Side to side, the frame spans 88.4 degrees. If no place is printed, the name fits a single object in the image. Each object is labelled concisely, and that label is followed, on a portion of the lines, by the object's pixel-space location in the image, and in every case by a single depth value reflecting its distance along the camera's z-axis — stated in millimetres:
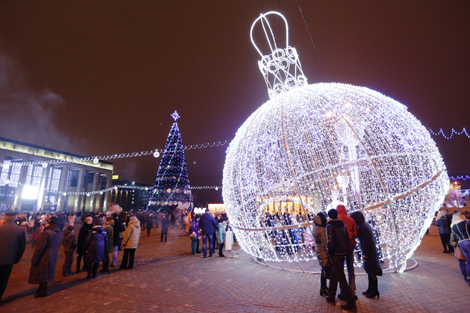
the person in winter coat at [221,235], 9852
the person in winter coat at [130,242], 7422
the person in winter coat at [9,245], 4730
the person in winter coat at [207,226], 9500
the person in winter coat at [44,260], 5004
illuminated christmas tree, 33469
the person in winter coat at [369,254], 4613
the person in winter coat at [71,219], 8508
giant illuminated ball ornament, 6129
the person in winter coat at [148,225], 16644
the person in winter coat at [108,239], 7141
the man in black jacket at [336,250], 4441
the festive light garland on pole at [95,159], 21219
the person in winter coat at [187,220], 17703
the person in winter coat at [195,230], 10060
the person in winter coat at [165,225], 13623
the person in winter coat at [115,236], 8086
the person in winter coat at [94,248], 6391
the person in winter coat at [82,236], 7320
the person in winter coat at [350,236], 4598
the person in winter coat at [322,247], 4821
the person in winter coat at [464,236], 5309
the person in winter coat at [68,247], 6793
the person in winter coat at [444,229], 9023
